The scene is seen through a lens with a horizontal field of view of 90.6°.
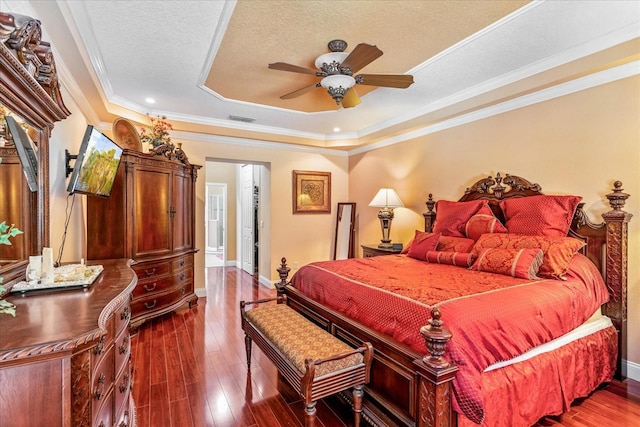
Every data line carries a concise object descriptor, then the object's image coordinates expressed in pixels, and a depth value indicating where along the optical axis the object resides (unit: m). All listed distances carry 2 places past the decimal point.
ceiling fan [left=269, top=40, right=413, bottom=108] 2.49
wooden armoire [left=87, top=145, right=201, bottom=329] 3.42
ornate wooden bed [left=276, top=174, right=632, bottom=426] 1.47
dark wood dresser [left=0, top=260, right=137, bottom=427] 0.96
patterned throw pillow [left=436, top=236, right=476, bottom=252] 3.17
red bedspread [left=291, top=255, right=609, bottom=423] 1.59
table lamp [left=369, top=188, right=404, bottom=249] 4.57
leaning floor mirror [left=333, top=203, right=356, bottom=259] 5.86
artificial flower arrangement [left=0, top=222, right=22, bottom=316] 0.88
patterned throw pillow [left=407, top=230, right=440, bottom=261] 3.38
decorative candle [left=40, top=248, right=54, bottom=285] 1.62
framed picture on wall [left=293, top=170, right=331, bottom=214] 5.62
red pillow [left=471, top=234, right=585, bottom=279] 2.39
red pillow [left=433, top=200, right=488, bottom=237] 3.48
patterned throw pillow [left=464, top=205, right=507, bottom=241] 3.13
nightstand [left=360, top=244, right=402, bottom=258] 4.37
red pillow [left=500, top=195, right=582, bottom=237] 2.73
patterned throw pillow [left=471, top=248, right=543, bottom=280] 2.42
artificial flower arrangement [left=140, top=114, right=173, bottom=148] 3.84
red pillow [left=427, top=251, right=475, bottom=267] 2.95
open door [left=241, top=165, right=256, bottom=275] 6.56
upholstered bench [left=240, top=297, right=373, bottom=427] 1.70
